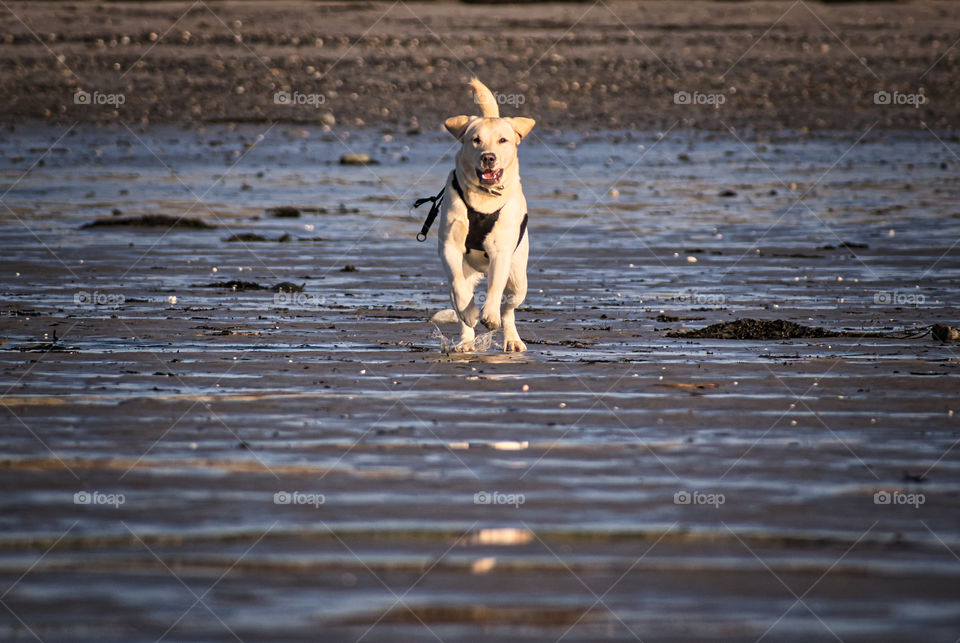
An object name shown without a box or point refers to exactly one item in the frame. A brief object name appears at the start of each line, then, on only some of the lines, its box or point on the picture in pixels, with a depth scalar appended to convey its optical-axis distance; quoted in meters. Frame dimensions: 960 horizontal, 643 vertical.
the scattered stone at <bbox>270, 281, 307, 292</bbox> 13.41
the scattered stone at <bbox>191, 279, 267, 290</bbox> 13.49
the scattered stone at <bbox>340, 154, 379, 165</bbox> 26.77
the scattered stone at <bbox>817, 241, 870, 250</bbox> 16.50
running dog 10.08
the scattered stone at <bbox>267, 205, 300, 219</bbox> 19.56
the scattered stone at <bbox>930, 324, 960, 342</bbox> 10.66
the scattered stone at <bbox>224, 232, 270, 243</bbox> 17.16
